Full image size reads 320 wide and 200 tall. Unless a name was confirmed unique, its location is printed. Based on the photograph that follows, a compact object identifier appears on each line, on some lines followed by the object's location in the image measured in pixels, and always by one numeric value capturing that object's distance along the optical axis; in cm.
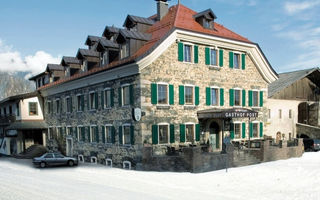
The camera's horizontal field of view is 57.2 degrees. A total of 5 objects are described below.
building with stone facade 1958
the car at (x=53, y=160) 2145
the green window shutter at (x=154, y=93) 1947
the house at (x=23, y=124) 3112
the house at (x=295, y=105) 3247
